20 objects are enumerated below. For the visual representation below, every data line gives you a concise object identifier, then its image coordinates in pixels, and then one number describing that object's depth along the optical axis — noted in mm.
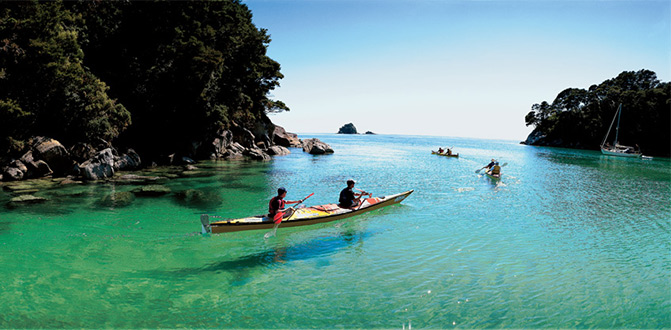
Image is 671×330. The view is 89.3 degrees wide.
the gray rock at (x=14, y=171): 21859
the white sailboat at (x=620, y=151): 61156
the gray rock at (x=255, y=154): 46438
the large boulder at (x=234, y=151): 44562
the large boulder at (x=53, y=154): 23609
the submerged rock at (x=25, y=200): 16925
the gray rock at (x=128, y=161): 29548
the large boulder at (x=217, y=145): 42125
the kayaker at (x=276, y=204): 12789
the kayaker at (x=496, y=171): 30247
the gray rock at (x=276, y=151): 54594
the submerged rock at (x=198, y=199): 18609
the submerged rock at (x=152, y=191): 20522
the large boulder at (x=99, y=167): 24734
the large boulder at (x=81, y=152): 25984
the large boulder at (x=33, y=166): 23125
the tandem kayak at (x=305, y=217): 11484
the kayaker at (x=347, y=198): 15494
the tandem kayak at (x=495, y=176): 30055
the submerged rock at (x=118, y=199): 17953
